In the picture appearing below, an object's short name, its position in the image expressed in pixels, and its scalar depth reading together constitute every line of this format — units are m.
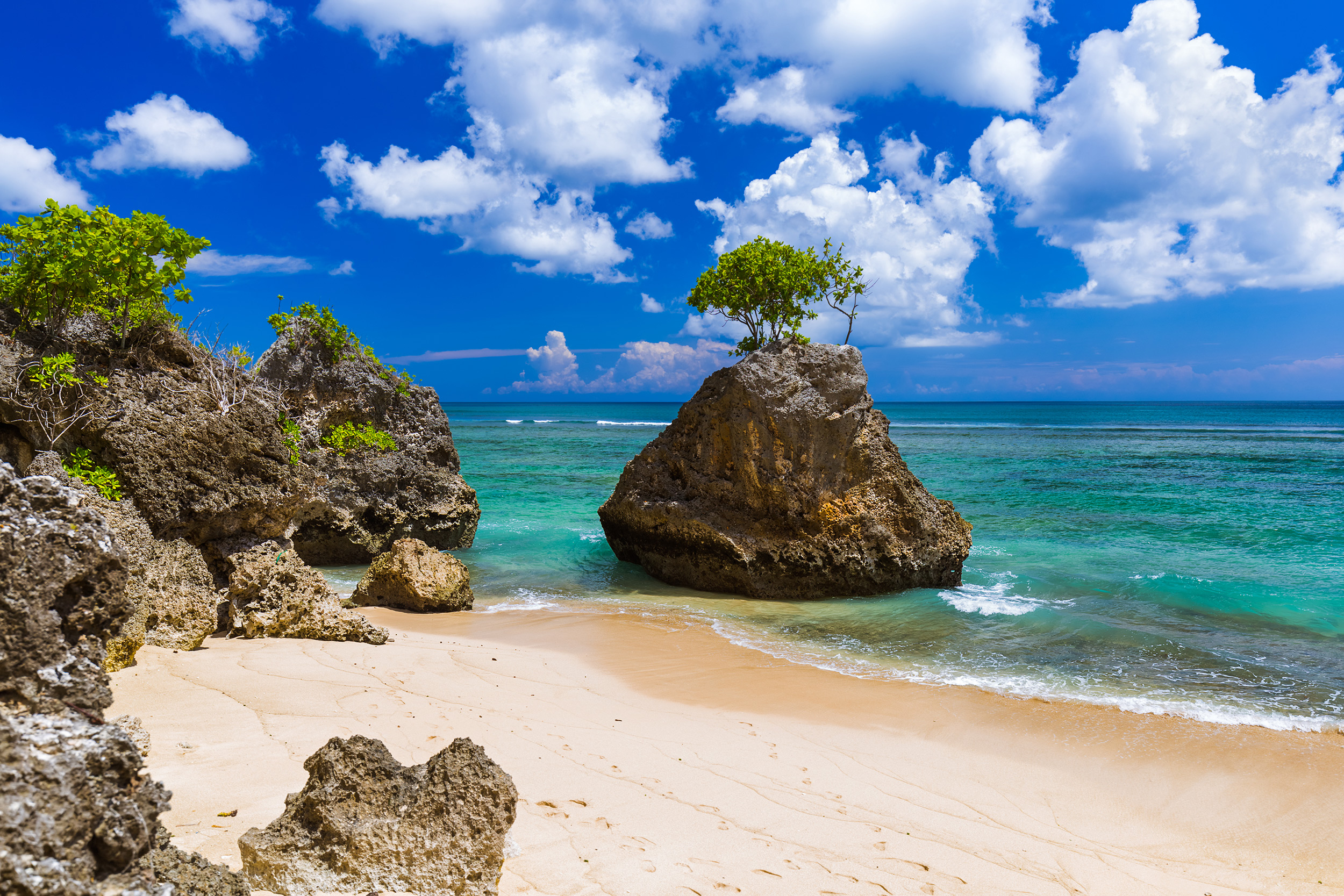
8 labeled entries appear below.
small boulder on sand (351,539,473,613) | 10.26
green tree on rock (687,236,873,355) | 12.95
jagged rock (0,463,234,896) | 1.98
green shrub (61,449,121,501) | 7.51
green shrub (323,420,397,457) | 13.56
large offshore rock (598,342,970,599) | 11.98
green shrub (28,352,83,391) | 7.56
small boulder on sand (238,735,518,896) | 3.08
